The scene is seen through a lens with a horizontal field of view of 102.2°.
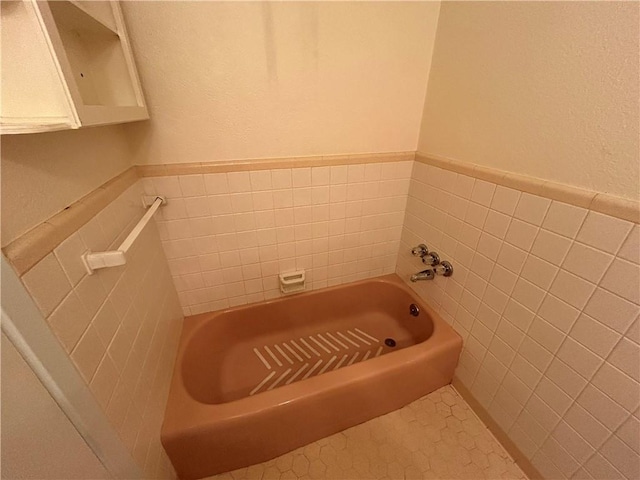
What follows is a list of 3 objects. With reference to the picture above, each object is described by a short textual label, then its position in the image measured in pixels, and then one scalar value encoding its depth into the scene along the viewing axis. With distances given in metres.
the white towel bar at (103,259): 0.58
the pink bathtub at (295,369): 0.94
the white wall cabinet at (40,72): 0.42
